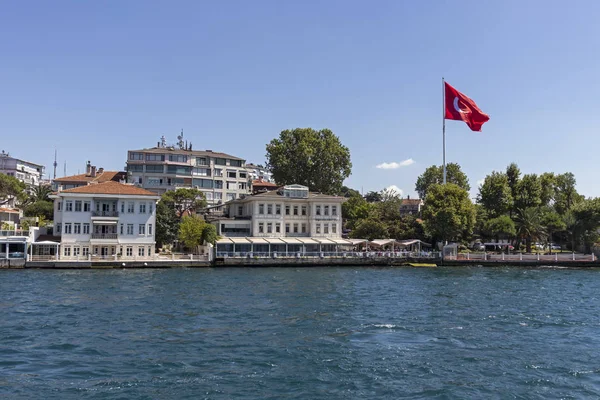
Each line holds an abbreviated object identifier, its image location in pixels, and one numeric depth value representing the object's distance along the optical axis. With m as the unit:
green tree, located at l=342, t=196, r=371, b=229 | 88.81
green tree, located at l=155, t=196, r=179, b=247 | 63.34
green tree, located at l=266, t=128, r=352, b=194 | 86.31
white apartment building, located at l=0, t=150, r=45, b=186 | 110.06
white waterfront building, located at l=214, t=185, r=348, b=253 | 67.19
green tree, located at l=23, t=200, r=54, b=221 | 74.00
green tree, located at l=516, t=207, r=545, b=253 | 72.38
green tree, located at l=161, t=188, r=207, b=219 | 68.69
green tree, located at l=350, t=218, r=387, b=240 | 73.19
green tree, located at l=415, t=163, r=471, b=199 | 99.12
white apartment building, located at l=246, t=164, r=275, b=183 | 156.43
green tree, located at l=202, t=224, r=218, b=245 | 59.34
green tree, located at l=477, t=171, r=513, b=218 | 81.12
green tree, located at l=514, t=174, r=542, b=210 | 80.88
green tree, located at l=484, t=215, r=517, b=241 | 73.69
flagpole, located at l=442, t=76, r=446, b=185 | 65.25
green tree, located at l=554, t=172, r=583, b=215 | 89.00
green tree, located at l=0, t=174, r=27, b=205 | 78.50
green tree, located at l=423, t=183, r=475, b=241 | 66.81
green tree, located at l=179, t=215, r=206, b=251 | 59.97
